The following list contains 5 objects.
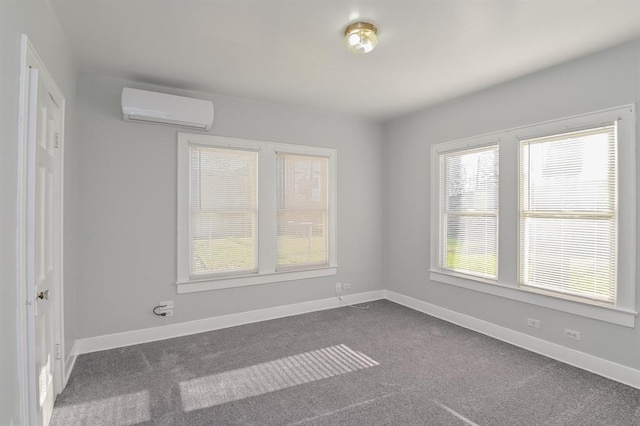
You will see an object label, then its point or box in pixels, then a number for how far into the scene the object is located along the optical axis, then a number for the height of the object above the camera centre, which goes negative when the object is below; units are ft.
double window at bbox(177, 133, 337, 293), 11.91 +0.06
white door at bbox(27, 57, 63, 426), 5.32 -0.52
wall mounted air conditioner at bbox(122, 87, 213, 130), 10.13 +3.37
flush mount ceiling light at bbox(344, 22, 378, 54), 7.58 +4.22
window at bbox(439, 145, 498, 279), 11.80 +0.12
